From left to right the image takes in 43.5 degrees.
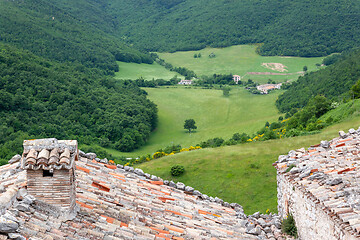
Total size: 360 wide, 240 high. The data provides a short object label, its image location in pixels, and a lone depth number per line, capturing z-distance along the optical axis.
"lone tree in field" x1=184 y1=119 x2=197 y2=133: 118.38
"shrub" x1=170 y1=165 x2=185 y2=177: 41.28
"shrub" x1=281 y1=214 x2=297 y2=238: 16.84
